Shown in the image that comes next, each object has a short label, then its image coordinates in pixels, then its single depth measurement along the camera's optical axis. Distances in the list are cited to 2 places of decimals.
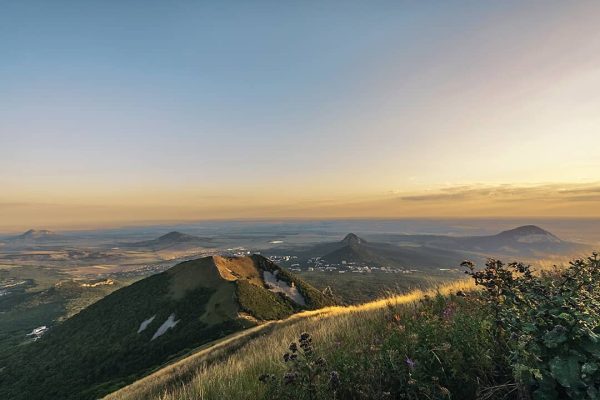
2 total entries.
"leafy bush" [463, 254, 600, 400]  3.46
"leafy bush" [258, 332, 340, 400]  5.06
